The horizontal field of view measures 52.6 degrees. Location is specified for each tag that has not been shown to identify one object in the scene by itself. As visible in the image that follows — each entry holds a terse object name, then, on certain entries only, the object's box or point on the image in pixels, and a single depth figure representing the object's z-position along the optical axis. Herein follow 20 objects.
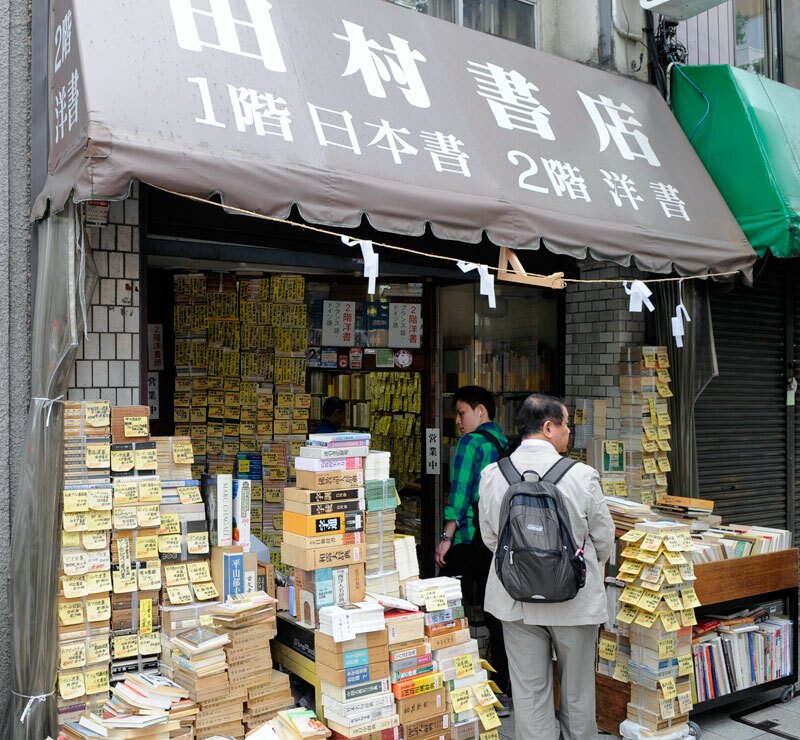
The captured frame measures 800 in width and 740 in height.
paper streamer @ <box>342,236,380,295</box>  4.68
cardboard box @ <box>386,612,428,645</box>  4.70
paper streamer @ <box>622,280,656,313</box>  5.96
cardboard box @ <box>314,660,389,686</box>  4.45
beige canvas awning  4.17
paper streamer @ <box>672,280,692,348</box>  6.71
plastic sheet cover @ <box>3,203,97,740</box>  4.29
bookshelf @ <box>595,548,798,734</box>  5.64
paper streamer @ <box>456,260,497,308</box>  5.26
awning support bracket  5.60
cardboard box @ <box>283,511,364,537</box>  4.70
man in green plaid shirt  6.03
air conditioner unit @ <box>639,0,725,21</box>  7.36
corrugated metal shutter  8.48
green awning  6.98
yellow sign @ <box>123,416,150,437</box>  4.62
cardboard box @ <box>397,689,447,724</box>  4.63
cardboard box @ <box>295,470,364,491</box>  4.77
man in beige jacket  4.35
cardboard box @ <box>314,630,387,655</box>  4.47
